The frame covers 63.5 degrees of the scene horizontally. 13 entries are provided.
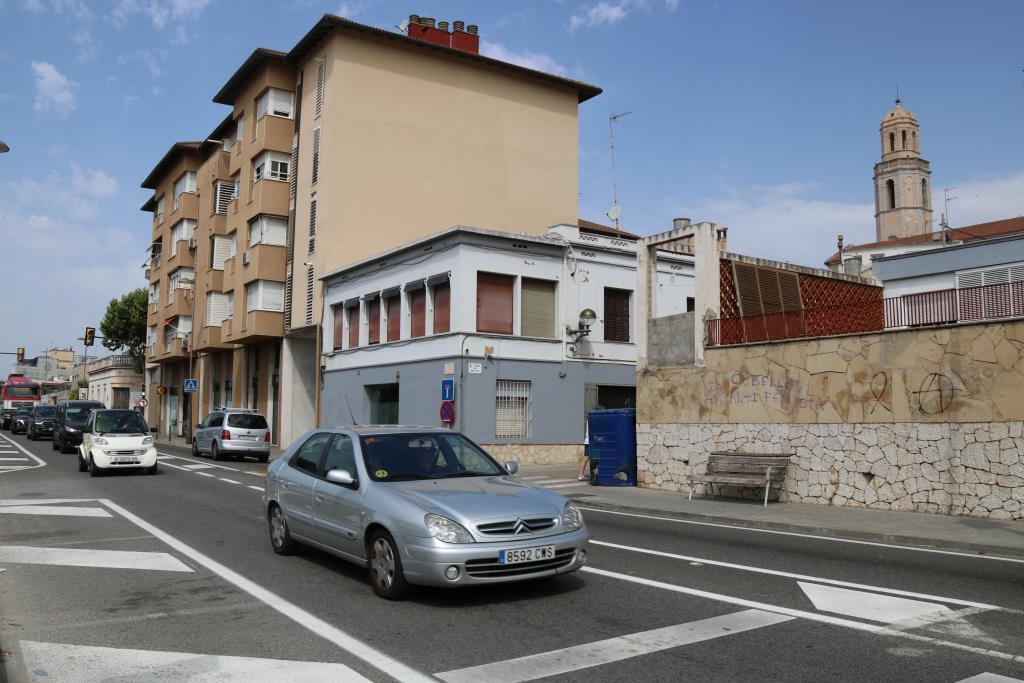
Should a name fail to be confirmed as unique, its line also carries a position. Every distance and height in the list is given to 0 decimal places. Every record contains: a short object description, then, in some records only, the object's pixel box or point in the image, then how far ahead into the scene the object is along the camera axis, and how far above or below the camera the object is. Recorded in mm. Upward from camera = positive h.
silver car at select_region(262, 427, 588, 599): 6613 -924
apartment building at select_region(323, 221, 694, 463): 26500 +2523
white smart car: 20297 -1000
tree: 77875 +7751
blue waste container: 19672 -1001
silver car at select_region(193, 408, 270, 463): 29297 -1088
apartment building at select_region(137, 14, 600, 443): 34188 +10512
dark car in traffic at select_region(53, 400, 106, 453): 30266 -710
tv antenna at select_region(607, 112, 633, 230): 36281 +8636
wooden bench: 15188 -1157
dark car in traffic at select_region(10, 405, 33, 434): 51844 -1086
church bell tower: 109188 +30081
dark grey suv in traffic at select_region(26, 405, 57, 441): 42688 -1043
